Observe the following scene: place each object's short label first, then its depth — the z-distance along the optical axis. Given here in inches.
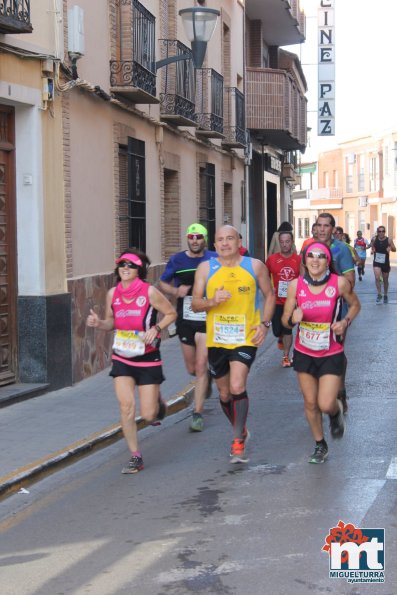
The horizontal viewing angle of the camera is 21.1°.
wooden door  439.5
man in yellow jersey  322.3
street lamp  527.8
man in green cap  379.2
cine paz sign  1382.9
